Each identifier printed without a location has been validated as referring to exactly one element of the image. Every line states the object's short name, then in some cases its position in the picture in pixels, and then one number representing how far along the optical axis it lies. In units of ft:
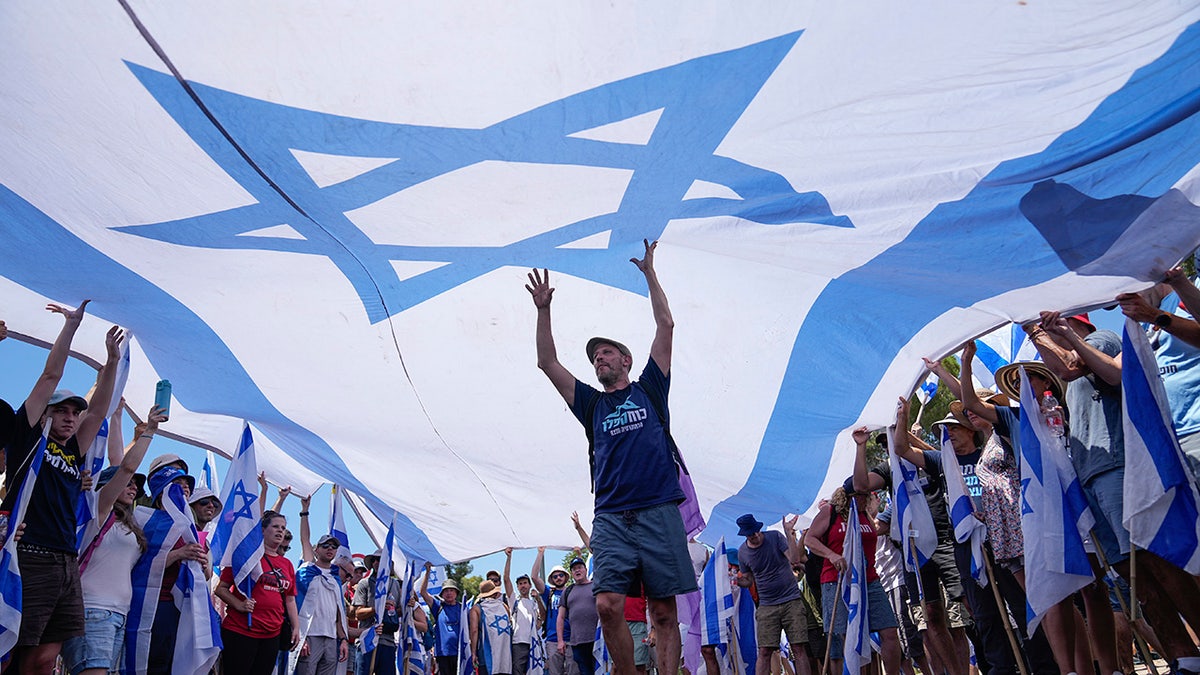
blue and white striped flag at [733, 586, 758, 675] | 25.43
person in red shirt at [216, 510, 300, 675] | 18.04
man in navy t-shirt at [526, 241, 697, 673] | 10.84
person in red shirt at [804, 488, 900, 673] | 18.61
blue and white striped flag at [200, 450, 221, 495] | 24.34
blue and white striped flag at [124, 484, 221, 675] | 15.03
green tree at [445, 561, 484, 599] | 117.23
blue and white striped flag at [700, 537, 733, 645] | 23.25
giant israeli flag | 9.60
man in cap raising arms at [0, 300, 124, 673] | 11.62
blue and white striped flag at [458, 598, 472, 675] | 33.96
